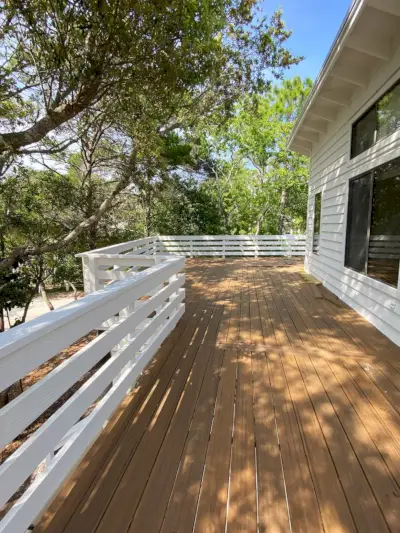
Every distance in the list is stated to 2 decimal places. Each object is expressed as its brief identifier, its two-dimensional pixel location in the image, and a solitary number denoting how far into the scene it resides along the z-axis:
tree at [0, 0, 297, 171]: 2.74
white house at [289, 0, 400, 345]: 2.79
